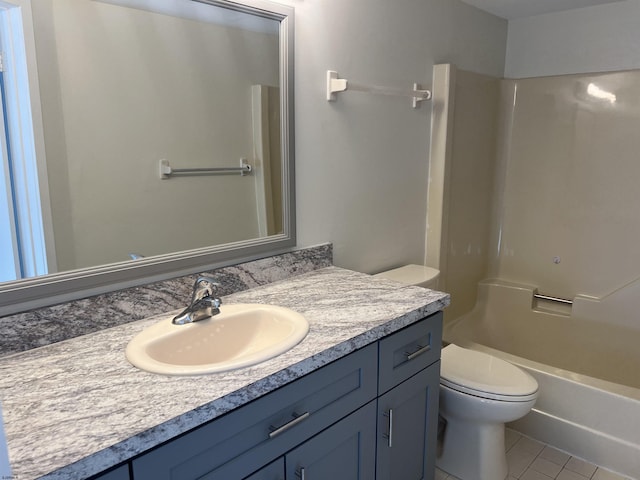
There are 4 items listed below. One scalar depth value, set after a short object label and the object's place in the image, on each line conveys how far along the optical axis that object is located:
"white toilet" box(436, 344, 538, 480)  1.77
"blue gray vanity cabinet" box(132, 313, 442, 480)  0.96
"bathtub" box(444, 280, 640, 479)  1.98
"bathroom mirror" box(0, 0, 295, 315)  1.17
